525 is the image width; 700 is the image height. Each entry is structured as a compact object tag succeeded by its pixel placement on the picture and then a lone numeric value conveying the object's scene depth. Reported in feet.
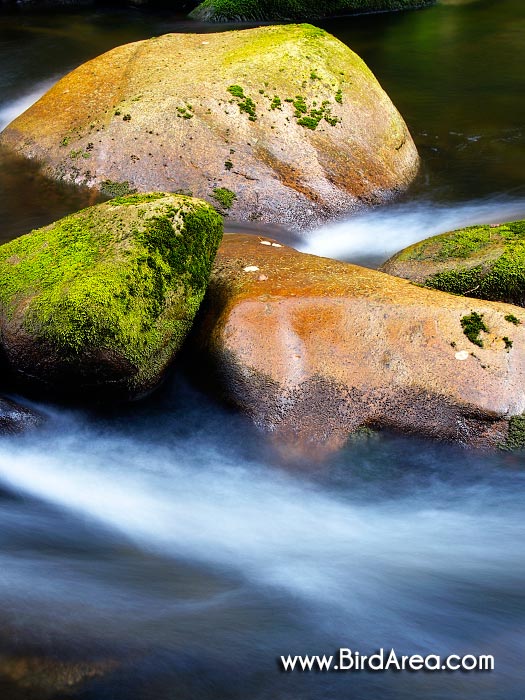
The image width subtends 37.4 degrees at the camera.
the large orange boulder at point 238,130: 25.30
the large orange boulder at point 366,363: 15.79
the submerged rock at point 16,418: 16.79
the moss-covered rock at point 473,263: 18.65
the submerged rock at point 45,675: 9.17
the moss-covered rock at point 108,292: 15.76
